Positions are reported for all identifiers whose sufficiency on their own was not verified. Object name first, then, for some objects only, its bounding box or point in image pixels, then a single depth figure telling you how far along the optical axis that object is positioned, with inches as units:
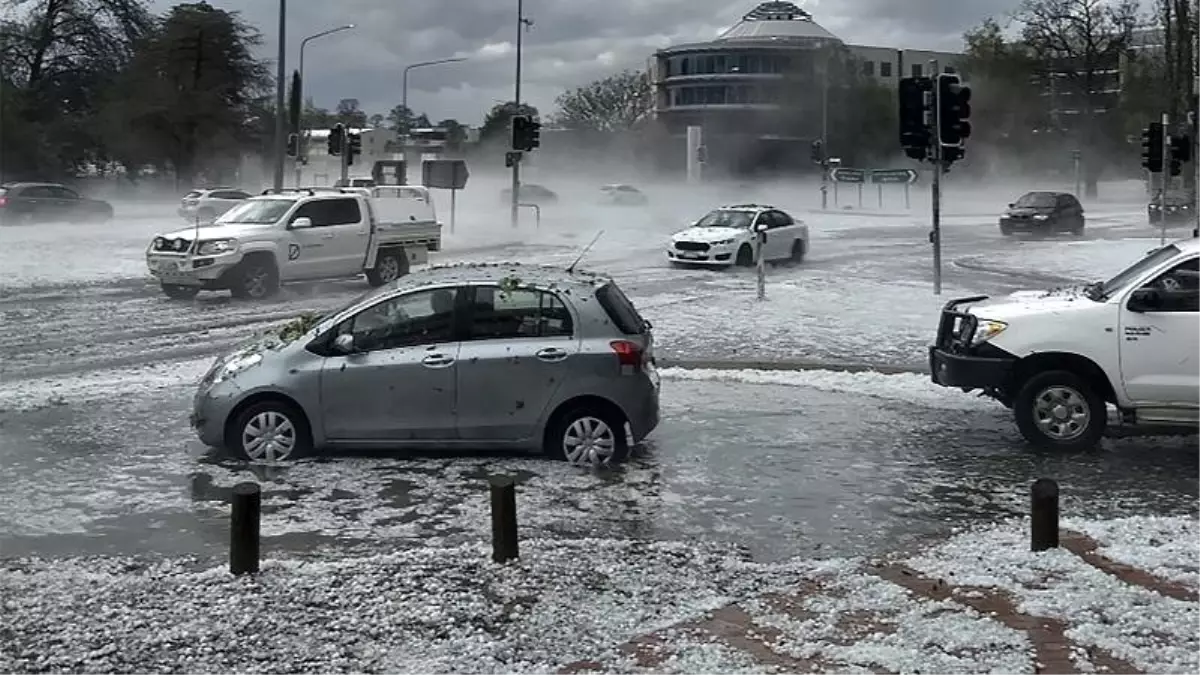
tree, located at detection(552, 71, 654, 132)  3312.0
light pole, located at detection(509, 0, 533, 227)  1654.8
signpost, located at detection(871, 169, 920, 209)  2394.2
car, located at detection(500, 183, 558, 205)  2089.1
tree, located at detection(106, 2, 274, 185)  2012.8
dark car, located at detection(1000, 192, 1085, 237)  1720.0
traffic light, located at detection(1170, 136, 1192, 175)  1159.6
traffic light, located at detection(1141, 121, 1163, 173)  1214.9
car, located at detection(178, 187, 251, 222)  1494.8
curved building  2498.8
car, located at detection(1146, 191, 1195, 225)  1844.2
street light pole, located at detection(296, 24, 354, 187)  1688.2
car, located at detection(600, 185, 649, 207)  2227.9
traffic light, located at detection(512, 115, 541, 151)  1418.6
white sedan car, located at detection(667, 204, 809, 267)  1122.7
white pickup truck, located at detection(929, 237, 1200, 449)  382.6
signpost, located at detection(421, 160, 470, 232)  1633.9
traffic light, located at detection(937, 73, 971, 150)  812.6
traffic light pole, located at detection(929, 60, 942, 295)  815.7
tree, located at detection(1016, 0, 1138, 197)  2659.9
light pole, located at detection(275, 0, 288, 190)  1294.3
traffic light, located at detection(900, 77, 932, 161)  820.6
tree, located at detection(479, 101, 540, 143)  2384.5
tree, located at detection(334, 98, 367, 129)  2766.2
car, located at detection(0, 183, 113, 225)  1497.7
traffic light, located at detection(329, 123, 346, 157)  1626.5
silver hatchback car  362.3
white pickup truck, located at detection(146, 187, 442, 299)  840.9
